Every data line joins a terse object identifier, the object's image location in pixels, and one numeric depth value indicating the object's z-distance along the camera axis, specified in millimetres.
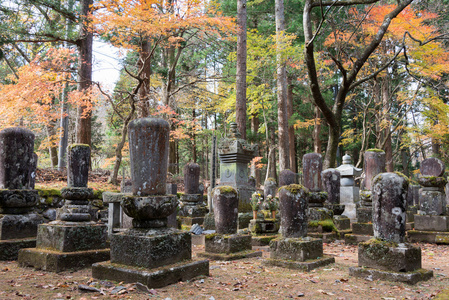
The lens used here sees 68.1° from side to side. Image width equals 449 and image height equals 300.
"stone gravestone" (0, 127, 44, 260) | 5422
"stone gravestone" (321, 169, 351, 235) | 9766
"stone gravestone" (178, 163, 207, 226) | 10234
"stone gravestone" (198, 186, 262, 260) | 6031
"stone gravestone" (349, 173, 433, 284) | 4426
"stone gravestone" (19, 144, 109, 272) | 4809
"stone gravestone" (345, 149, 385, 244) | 7867
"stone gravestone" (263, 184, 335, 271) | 5379
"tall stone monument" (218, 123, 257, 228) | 9477
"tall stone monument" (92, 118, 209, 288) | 3949
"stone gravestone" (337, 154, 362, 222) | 12060
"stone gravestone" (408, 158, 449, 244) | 8219
